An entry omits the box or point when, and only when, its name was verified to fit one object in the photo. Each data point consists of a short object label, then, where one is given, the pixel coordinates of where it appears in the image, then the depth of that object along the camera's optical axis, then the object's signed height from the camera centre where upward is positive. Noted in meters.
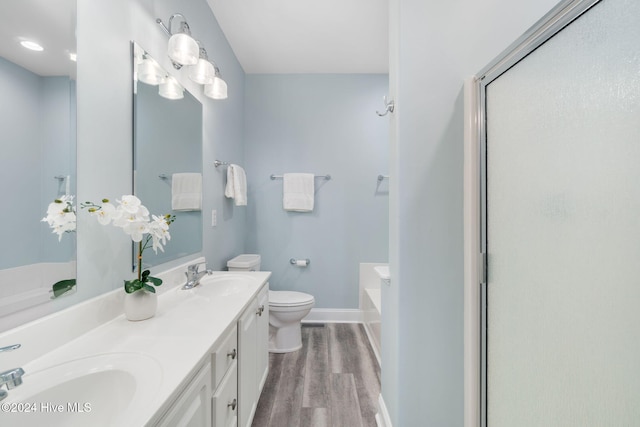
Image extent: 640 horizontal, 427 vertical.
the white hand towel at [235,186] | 2.14 +0.25
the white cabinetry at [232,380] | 0.69 -0.61
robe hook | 1.27 +0.56
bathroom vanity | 0.56 -0.40
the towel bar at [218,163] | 1.97 +0.42
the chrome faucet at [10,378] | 0.52 -0.35
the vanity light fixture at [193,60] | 1.25 +0.85
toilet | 2.06 -0.81
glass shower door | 0.57 -0.03
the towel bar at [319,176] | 2.71 +0.42
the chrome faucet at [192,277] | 1.39 -0.35
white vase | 0.94 -0.34
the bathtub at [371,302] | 2.14 -0.83
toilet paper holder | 2.69 -0.50
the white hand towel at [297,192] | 2.65 +0.24
